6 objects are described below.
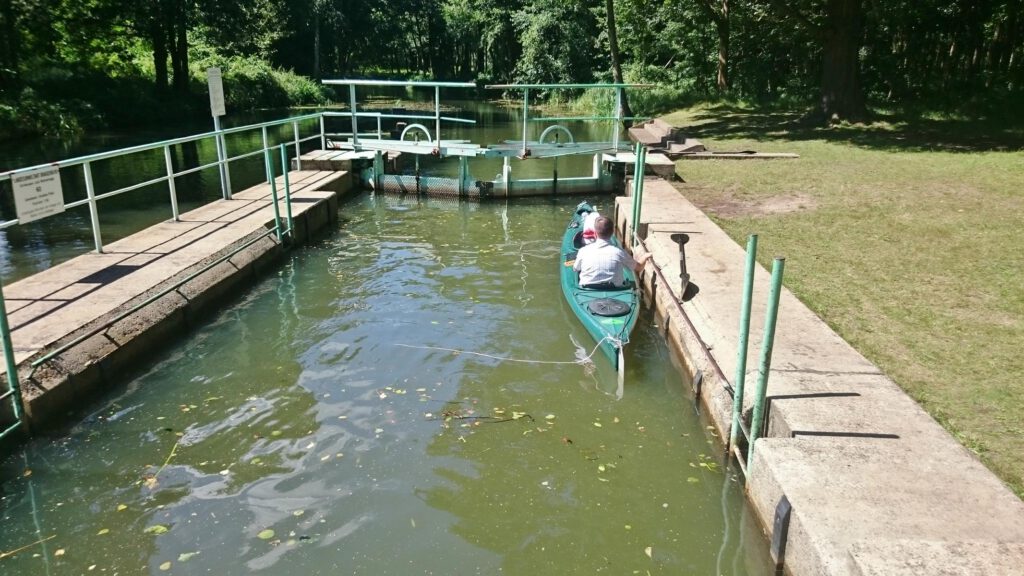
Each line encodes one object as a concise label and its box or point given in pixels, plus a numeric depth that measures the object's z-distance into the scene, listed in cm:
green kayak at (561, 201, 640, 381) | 750
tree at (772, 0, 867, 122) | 2269
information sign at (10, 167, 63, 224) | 646
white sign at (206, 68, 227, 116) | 1181
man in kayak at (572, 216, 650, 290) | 848
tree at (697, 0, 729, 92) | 3369
